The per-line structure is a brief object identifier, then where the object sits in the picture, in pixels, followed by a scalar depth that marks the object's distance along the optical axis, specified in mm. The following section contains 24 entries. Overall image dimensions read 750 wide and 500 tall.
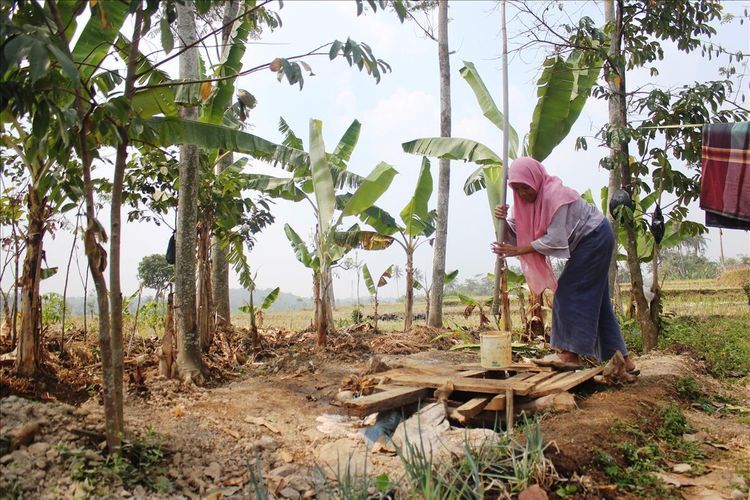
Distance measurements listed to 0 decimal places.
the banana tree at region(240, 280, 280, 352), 6897
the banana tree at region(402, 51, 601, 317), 6926
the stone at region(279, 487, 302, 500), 3078
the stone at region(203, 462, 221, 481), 3252
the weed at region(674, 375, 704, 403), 4410
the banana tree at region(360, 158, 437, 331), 8938
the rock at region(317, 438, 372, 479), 3357
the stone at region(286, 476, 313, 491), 3139
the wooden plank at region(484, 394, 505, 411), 3850
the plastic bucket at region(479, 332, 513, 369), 4371
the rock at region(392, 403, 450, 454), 3617
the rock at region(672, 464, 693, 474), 3072
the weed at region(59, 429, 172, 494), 2891
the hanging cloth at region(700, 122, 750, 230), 5574
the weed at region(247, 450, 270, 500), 2238
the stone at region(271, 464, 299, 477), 3303
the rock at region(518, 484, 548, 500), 2582
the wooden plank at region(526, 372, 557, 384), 4074
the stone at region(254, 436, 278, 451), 3703
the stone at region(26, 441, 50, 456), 2941
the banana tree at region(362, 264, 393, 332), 9906
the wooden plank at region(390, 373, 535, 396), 3848
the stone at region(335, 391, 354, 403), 4543
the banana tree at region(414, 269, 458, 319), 10070
